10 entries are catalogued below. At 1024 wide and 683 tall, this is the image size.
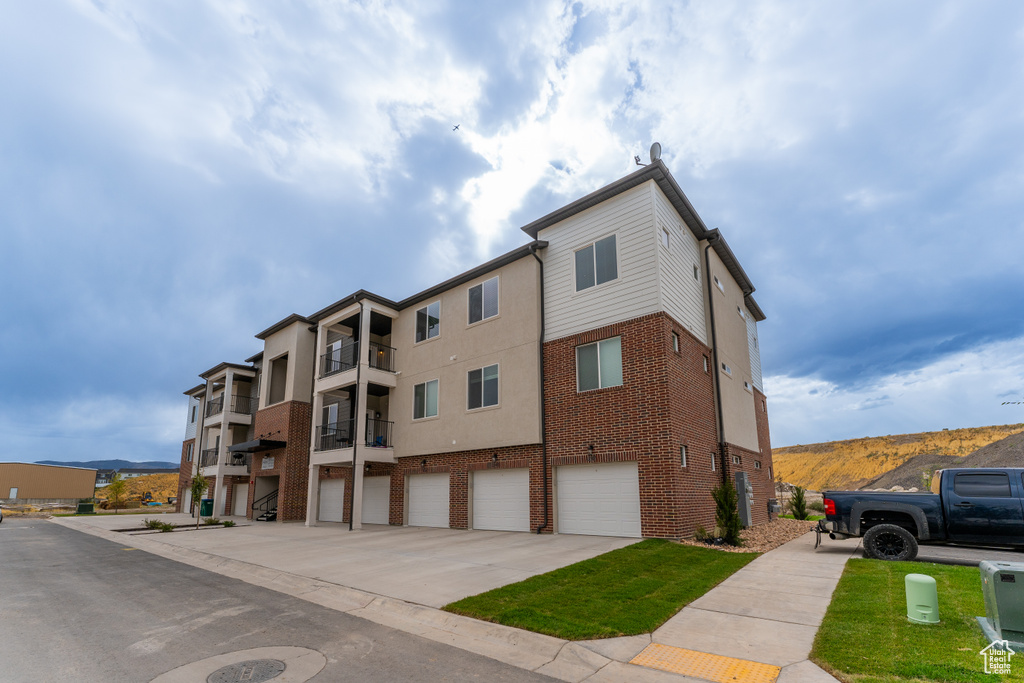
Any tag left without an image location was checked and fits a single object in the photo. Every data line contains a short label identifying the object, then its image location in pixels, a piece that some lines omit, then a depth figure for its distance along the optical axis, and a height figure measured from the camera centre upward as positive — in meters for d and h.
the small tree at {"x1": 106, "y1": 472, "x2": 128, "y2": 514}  39.85 -1.09
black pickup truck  9.79 -0.96
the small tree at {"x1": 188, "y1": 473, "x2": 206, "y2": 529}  24.09 -0.58
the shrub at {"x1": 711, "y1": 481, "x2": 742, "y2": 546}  12.83 -1.11
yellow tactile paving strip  4.96 -1.94
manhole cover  4.95 -1.90
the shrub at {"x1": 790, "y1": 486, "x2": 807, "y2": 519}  20.41 -1.52
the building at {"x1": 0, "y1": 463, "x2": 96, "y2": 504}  55.34 -0.87
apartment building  14.19 +2.65
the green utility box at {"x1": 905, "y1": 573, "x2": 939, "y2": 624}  5.91 -1.51
